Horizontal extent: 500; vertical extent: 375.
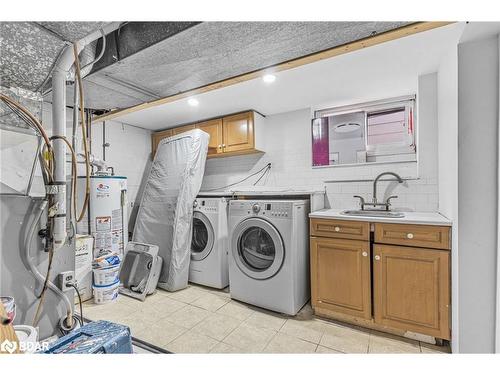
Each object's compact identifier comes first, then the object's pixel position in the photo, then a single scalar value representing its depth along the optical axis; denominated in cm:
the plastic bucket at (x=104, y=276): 219
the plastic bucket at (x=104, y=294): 218
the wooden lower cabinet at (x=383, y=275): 151
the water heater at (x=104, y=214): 233
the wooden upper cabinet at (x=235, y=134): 284
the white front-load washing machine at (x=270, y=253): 195
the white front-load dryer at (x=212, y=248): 248
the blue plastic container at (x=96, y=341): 86
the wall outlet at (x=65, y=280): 117
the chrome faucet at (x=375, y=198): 214
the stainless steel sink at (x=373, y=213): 189
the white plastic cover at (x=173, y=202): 250
